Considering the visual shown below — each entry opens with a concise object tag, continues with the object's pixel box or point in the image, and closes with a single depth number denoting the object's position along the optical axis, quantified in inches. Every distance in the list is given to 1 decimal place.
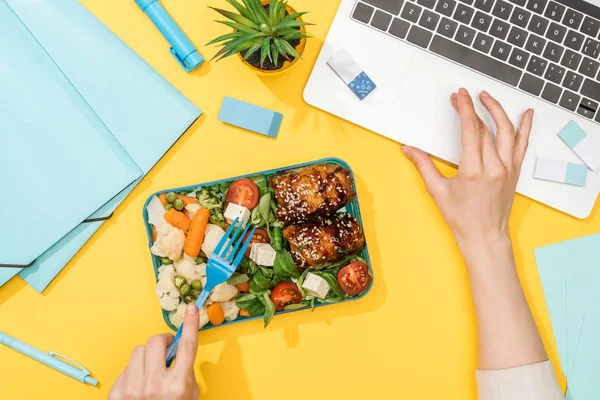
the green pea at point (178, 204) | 40.7
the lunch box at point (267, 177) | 40.8
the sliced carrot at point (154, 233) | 41.9
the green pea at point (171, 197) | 41.0
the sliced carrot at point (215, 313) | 40.3
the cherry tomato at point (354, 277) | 39.7
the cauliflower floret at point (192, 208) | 41.1
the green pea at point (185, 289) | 40.0
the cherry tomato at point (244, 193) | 40.0
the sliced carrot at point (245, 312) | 41.6
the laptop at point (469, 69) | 39.6
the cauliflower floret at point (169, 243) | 39.4
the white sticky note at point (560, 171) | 40.8
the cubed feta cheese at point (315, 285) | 39.0
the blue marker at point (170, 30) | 41.0
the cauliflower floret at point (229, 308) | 41.1
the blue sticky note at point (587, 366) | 43.0
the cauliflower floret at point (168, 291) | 40.0
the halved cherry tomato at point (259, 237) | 41.0
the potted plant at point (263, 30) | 36.1
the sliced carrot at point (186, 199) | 41.4
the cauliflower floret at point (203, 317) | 40.1
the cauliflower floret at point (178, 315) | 40.3
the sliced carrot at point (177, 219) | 40.4
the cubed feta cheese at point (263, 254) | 39.5
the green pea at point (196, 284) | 40.5
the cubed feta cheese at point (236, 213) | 39.3
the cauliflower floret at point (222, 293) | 40.0
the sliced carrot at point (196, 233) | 40.0
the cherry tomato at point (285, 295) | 40.2
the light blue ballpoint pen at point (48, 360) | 42.7
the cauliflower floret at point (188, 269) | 40.4
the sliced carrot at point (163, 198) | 41.3
